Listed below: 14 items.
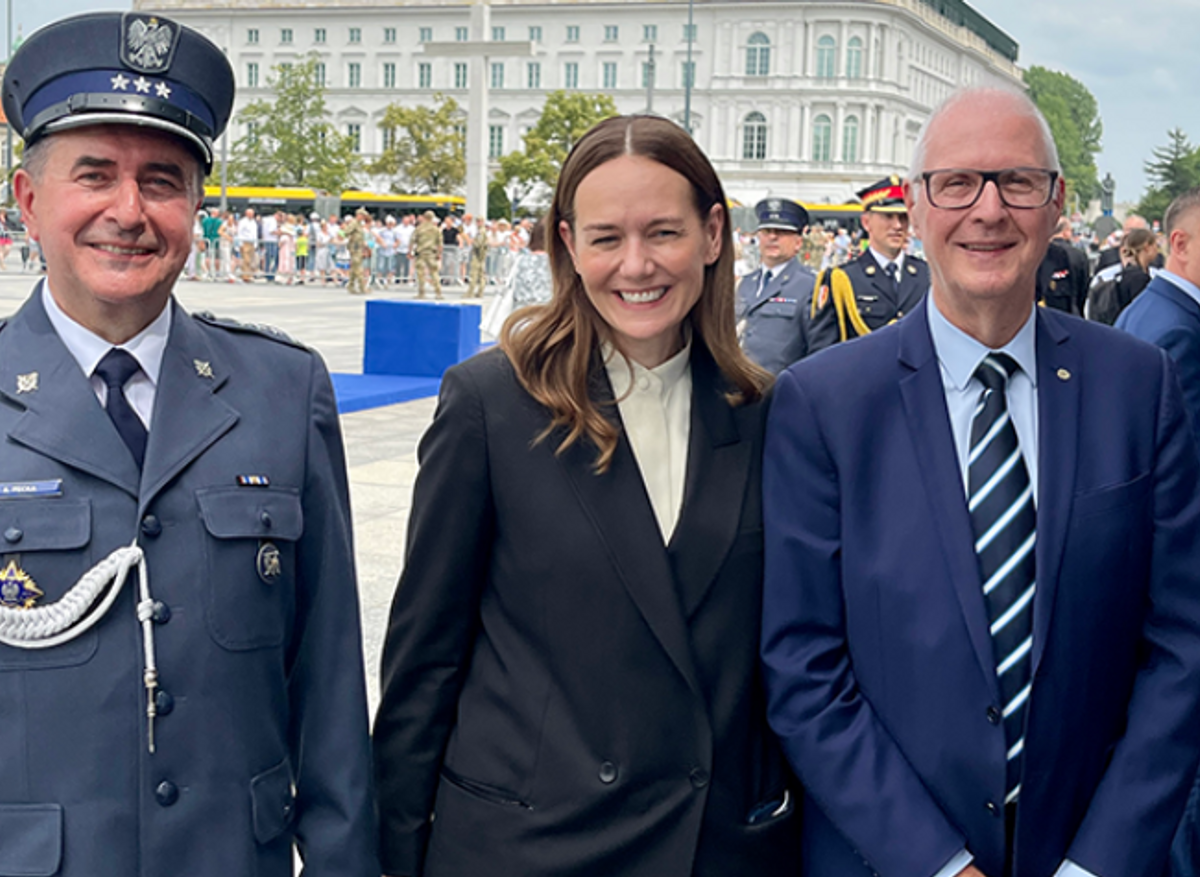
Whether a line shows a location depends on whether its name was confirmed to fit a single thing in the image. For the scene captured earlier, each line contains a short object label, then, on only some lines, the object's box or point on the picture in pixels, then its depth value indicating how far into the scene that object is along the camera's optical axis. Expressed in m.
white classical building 91.62
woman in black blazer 2.26
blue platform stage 13.78
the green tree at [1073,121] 124.25
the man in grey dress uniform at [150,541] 1.87
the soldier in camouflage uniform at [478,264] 27.77
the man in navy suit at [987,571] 2.20
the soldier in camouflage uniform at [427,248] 25.11
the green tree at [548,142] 67.19
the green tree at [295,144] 60.72
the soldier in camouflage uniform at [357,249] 28.23
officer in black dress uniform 7.19
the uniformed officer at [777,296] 7.71
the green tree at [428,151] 68.94
